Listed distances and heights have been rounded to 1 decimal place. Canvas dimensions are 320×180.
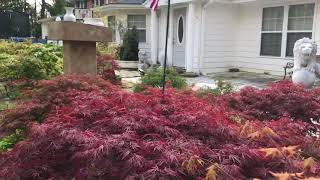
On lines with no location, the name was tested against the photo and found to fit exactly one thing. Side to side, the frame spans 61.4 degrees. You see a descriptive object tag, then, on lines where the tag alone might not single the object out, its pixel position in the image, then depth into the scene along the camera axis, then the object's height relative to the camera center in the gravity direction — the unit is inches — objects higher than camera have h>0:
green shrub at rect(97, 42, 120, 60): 417.8 +14.1
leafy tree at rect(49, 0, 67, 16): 1214.9 +216.5
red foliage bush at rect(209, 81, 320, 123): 108.6 -18.5
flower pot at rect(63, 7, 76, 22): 188.3 +27.8
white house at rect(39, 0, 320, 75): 317.0 +34.5
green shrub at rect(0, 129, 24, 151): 109.8 -36.5
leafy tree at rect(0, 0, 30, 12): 1200.8 +228.2
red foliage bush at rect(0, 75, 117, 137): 102.9 -17.7
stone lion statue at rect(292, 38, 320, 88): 194.5 -3.5
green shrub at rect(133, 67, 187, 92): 212.7 -17.7
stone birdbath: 164.6 +9.5
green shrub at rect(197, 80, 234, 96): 177.6 -20.8
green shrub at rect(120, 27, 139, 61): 447.2 +17.6
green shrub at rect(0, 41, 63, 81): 210.1 -8.1
